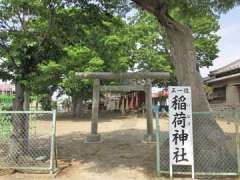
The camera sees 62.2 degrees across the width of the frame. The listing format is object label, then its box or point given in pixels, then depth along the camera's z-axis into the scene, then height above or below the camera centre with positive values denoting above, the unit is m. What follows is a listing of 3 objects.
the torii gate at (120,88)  7.68 +0.54
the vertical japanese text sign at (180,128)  4.29 -0.59
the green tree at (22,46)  5.22 +1.48
